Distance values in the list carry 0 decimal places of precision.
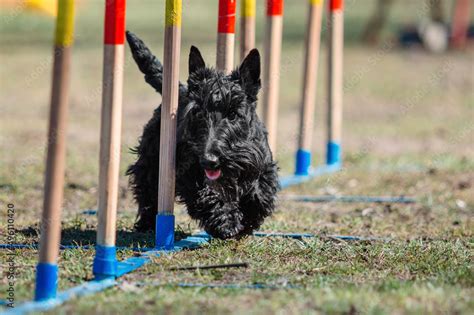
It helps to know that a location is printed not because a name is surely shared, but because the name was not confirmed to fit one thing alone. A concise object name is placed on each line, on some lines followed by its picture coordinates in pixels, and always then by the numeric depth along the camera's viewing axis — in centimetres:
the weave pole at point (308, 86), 1848
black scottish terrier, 1169
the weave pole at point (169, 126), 1168
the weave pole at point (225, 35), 1352
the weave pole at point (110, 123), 973
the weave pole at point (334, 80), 1969
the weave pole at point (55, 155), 873
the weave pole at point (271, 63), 1697
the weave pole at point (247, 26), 1592
